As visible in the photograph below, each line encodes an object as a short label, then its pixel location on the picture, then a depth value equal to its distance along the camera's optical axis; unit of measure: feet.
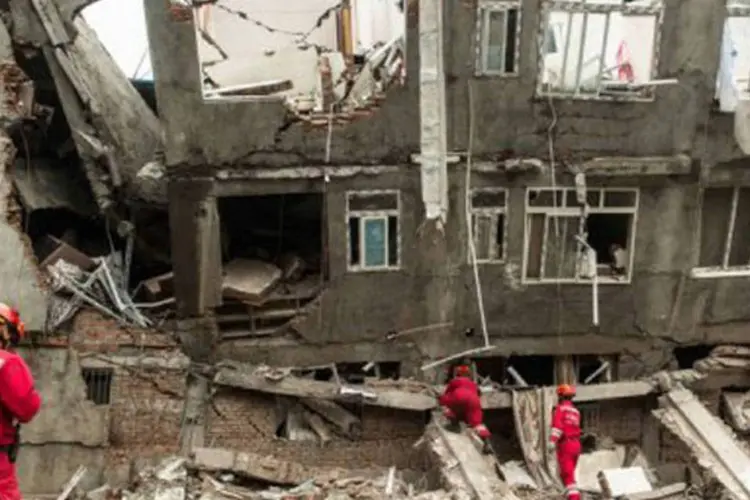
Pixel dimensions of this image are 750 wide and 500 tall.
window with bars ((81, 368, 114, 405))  46.01
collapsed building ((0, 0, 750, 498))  43.45
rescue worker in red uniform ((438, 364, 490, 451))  43.80
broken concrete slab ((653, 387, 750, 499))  41.09
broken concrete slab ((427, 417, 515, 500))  38.73
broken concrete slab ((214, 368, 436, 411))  46.62
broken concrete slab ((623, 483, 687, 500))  43.60
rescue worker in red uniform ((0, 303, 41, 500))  27.68
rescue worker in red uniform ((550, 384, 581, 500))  43.60
